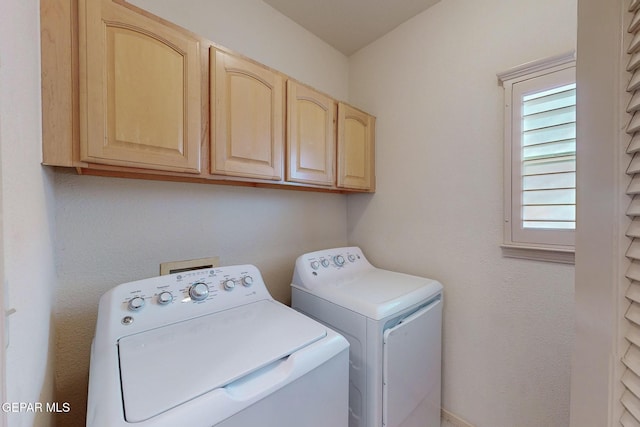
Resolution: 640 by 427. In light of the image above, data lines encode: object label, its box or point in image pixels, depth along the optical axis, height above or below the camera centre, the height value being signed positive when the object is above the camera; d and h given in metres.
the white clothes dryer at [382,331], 1.08 -0.58
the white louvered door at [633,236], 0.39 -0.04
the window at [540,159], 1.15 +0.26
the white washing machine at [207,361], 0.60 -0.46
